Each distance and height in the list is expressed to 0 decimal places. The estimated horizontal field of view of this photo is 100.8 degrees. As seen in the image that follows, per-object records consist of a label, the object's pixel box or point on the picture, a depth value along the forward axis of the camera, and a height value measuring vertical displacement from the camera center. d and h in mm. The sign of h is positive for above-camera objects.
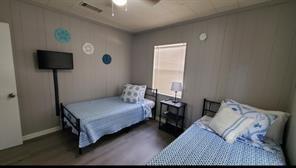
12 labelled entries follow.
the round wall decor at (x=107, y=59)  3318 +259
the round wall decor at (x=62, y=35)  2512 +655
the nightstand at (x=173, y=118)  2793 -1113
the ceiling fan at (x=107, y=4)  1673 +1104
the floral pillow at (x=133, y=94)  3045 -620
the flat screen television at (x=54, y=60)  2258 +129
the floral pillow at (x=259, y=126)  1534 -660
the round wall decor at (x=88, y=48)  2935 +465
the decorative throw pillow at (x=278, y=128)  1535 -669
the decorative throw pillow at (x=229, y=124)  1559 -683
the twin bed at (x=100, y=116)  2016 -919
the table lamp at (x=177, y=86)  2719 -351
